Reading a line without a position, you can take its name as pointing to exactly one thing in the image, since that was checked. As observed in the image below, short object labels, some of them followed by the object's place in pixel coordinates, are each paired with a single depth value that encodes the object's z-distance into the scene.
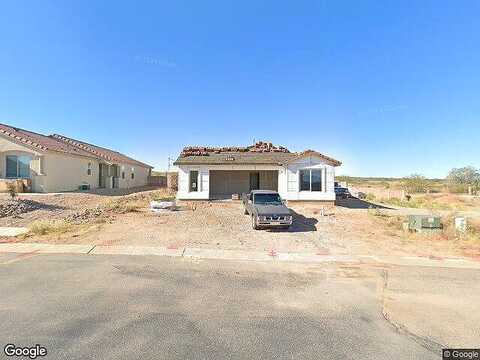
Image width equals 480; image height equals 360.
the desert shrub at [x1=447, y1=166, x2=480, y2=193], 60.39
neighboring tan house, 21.77
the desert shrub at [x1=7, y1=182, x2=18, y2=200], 18.35
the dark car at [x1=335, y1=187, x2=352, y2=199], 28.72
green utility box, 13.19
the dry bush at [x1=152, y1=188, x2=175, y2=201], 23.12
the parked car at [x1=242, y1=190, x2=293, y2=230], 13.01
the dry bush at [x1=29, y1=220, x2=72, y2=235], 11.71
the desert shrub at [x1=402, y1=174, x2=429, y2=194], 46.03
